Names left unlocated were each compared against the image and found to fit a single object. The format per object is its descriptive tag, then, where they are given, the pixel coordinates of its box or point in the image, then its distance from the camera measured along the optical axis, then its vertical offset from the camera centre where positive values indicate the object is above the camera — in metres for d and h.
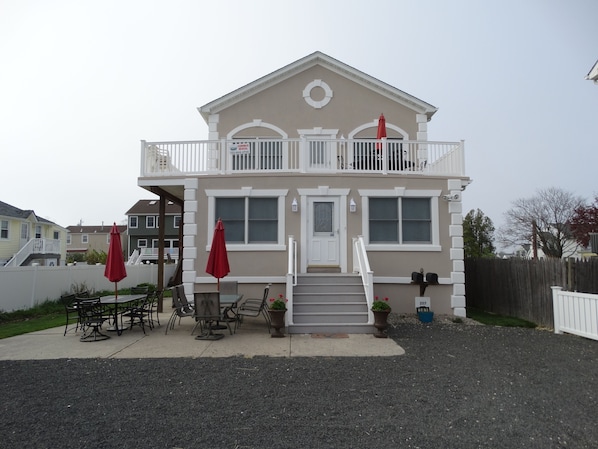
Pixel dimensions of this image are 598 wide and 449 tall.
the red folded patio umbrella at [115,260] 8.44 -0.24
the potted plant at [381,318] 7.98 -1.44
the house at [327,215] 10.47 +0.97
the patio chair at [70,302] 8.17 -1.14
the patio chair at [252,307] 8.72 -1.44
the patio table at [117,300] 8.14 -1.11
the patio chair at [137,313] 8.56 -1.45
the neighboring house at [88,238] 54.69 +1.68
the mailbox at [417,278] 10.12 -0.76
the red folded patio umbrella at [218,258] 8.38 -0.20
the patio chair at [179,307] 8.30 -1.27
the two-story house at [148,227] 40.56 +2.38
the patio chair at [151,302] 9.20 -1.51
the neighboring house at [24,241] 25.39 +0.63
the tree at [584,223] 28.38 +2.01
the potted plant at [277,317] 8.02 -1.42
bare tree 33.94 +2.46
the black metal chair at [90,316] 7.89 -1.38
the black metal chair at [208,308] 7.84 -1.21
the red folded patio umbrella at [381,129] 11.61 +3.67
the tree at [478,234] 29.47 +1.29
